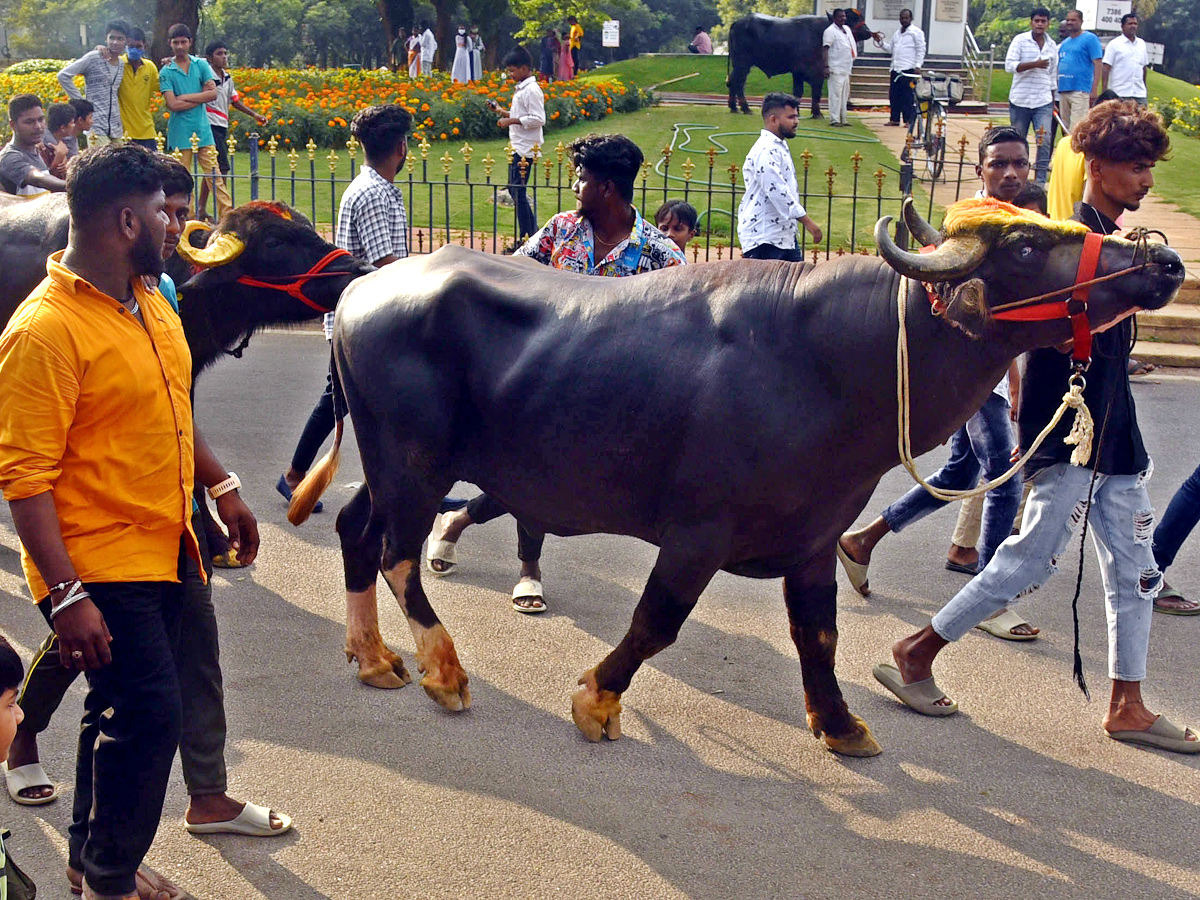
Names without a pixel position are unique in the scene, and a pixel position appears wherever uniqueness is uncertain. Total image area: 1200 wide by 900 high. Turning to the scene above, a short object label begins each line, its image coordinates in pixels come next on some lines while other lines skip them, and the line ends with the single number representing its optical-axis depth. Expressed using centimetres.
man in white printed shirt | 850
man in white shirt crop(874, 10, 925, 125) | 2116
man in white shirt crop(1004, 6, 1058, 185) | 1490
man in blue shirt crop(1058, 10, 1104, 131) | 1520
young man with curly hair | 418
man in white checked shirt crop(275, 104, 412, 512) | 586
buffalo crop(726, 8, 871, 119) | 2469
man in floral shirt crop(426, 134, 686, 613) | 497
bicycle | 1501
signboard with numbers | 3014
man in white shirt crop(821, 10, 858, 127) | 2102
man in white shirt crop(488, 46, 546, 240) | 1295
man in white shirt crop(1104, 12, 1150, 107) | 1524
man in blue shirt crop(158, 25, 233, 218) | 1296
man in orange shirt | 277
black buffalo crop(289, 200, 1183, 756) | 370
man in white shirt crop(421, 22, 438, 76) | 3080
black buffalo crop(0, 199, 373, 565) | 521
